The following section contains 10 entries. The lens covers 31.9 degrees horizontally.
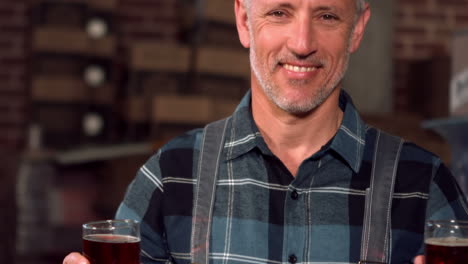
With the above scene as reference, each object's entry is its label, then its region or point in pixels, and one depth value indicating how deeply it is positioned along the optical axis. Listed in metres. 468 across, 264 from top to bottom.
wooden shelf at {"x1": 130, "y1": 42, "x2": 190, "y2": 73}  4.05
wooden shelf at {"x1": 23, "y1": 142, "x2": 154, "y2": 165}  3.92
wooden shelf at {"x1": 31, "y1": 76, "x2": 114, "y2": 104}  4.18
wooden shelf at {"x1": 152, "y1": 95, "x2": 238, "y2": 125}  3.89
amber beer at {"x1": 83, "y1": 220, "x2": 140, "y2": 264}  1.20
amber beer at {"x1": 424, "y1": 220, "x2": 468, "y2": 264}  1.12
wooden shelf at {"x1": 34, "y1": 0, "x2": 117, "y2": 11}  4.27
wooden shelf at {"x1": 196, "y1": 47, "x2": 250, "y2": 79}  4.03
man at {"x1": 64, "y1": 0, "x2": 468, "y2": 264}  1.38
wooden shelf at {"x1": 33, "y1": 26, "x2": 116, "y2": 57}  4.19
